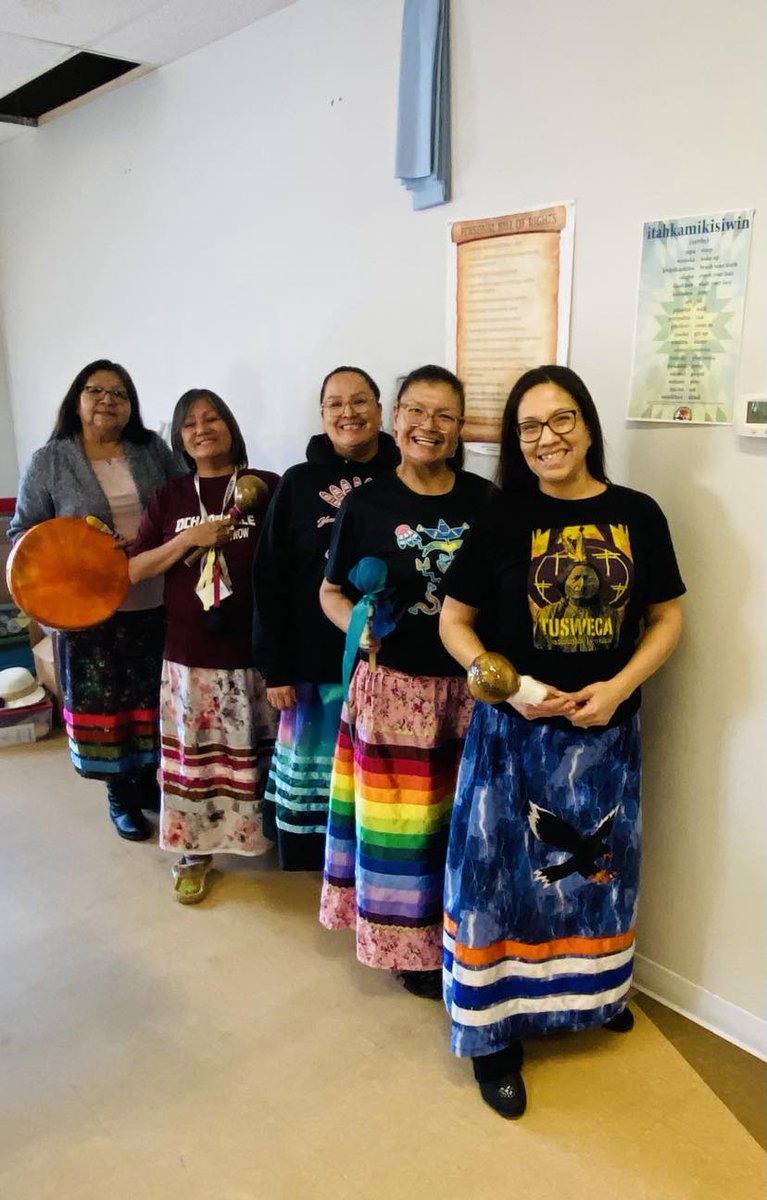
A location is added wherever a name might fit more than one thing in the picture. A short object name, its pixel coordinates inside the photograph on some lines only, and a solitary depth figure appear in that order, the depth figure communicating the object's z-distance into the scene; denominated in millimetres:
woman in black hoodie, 1982
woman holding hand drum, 2422
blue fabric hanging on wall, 1996
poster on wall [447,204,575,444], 1889
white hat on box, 3494
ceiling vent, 3057
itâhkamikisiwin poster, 1612
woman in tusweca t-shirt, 1574
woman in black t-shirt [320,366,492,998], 1760
